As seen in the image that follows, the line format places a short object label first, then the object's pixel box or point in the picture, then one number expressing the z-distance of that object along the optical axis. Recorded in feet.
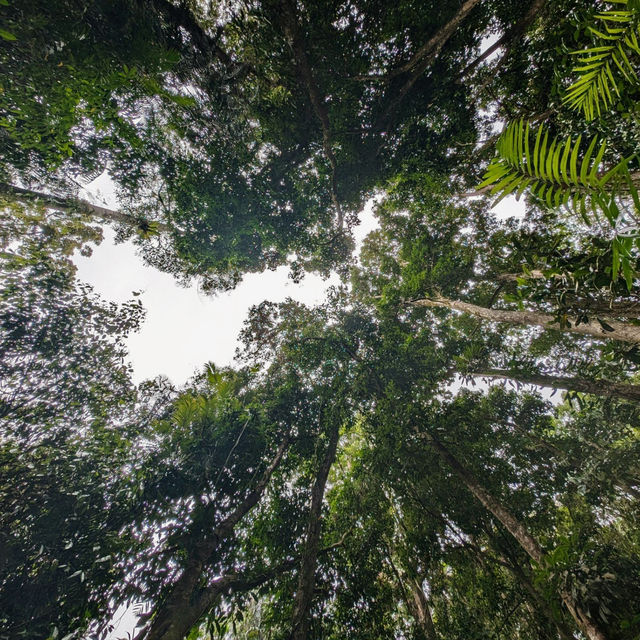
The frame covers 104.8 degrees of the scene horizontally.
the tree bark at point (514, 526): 11.27
